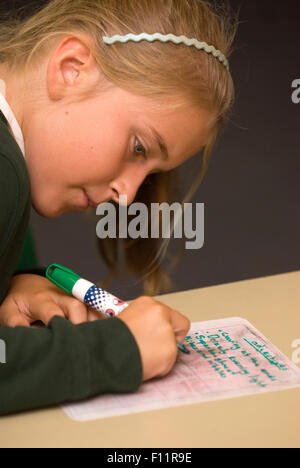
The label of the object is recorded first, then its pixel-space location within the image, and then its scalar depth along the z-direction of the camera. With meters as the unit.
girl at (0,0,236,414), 1.04
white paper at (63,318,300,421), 0.90
